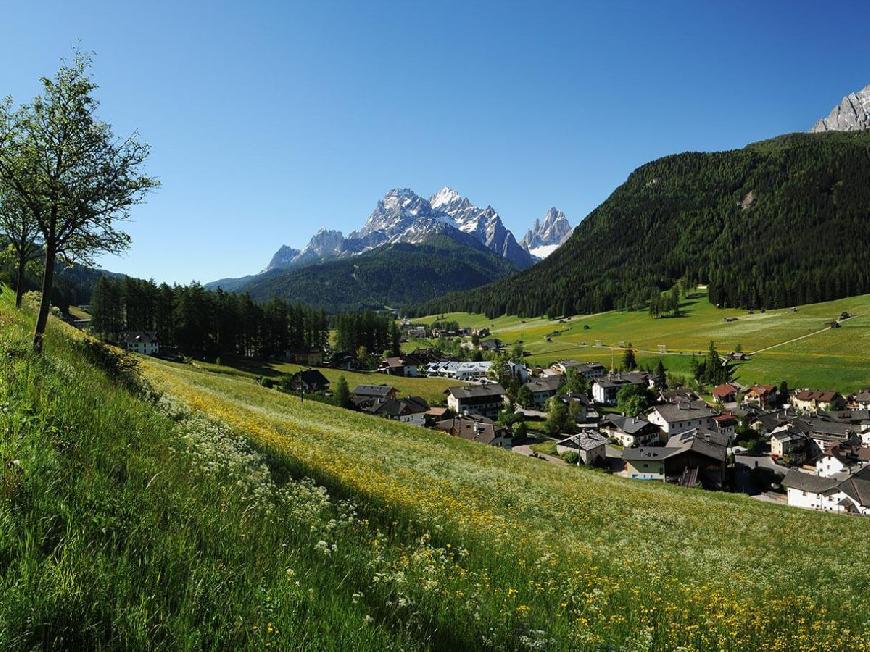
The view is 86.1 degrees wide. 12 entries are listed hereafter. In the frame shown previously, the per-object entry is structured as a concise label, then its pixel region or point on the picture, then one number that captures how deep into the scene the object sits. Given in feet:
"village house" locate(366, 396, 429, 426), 296.30
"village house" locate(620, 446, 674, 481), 238.68
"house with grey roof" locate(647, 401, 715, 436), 324.60
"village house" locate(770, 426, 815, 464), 285.84
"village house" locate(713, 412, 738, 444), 320.91
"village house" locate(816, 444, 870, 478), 249.24
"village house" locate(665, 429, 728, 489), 221.46
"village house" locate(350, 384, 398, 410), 319.51
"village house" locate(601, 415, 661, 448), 309.01
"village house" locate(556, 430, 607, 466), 254.43
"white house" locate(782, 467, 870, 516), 184.85
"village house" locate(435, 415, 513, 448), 271.49
